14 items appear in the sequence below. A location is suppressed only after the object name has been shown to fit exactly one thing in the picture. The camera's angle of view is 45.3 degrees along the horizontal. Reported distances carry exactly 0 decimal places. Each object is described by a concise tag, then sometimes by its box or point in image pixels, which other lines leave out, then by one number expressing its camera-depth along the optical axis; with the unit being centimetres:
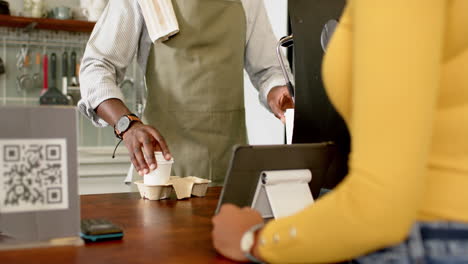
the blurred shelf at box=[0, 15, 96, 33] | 330
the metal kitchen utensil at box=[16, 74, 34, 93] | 349
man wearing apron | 181
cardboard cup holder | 136
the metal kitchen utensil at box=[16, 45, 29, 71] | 350
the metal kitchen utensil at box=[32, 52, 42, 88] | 352
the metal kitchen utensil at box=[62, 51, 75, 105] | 349
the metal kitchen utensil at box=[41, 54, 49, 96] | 349
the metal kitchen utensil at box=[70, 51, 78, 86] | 354
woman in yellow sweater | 61
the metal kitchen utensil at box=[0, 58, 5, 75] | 345
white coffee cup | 135
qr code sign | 79
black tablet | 93
